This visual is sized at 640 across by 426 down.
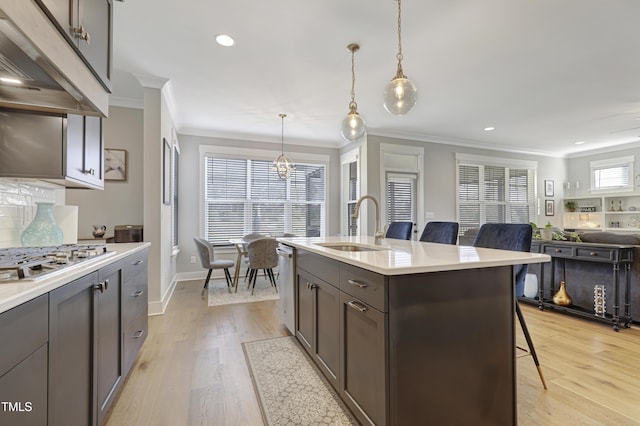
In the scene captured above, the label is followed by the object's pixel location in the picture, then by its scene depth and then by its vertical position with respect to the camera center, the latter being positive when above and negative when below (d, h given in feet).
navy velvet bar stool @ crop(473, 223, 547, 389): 6.19 -0.62
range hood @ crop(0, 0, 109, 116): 3.07 +1.94
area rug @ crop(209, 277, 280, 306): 12.82 -3.85
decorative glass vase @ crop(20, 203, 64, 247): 5.81 -0.36
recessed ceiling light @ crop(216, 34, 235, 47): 8.28 +5.10
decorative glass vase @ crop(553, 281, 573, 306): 10.62 -3.09
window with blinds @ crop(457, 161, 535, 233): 19.97 +1.48
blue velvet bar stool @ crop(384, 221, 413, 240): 10.24 -0.61
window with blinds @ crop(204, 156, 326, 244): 17.83 +0.92
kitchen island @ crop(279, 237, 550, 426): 3.92 -1.82
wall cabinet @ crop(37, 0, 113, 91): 3.76 +2.79
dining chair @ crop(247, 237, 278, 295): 13.51 -1.88
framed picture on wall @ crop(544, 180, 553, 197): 22.81 +2.10
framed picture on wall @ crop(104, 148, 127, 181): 12.19 +2.11
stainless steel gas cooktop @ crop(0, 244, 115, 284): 3.12 -0.64
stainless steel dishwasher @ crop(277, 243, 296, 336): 8.21 -2.08
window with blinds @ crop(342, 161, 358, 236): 19.08 +1.52
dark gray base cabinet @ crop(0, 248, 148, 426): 2.62 -1.66
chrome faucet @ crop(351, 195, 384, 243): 7.98 -0.50
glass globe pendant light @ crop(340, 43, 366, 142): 9.29 +2.90
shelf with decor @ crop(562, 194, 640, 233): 20.43 +0.11
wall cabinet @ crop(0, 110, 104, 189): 5.10 +1.24
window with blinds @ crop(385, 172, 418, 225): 18.17 +1.15
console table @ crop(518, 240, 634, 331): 9.33 -1.69
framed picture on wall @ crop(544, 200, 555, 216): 22.70 +0.50
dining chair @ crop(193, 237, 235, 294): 13.60 -2.14
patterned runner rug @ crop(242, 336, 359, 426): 5.21 -3.69
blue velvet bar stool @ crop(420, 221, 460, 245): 8.69 -0.59
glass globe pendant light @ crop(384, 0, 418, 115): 6.91 +2.93
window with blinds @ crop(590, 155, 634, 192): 20.31 +2.96
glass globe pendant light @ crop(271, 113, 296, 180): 15.87 +2.59
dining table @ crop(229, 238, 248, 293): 14.62 -2.00
